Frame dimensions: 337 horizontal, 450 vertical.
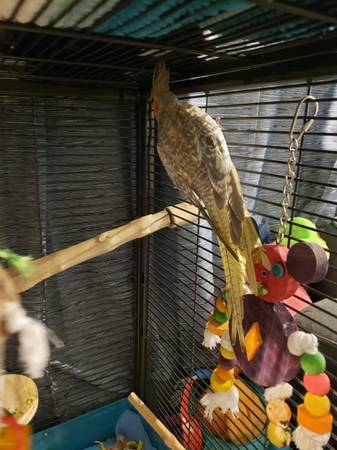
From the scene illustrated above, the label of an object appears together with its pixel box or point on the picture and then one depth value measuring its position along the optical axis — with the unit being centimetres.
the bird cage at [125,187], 56
